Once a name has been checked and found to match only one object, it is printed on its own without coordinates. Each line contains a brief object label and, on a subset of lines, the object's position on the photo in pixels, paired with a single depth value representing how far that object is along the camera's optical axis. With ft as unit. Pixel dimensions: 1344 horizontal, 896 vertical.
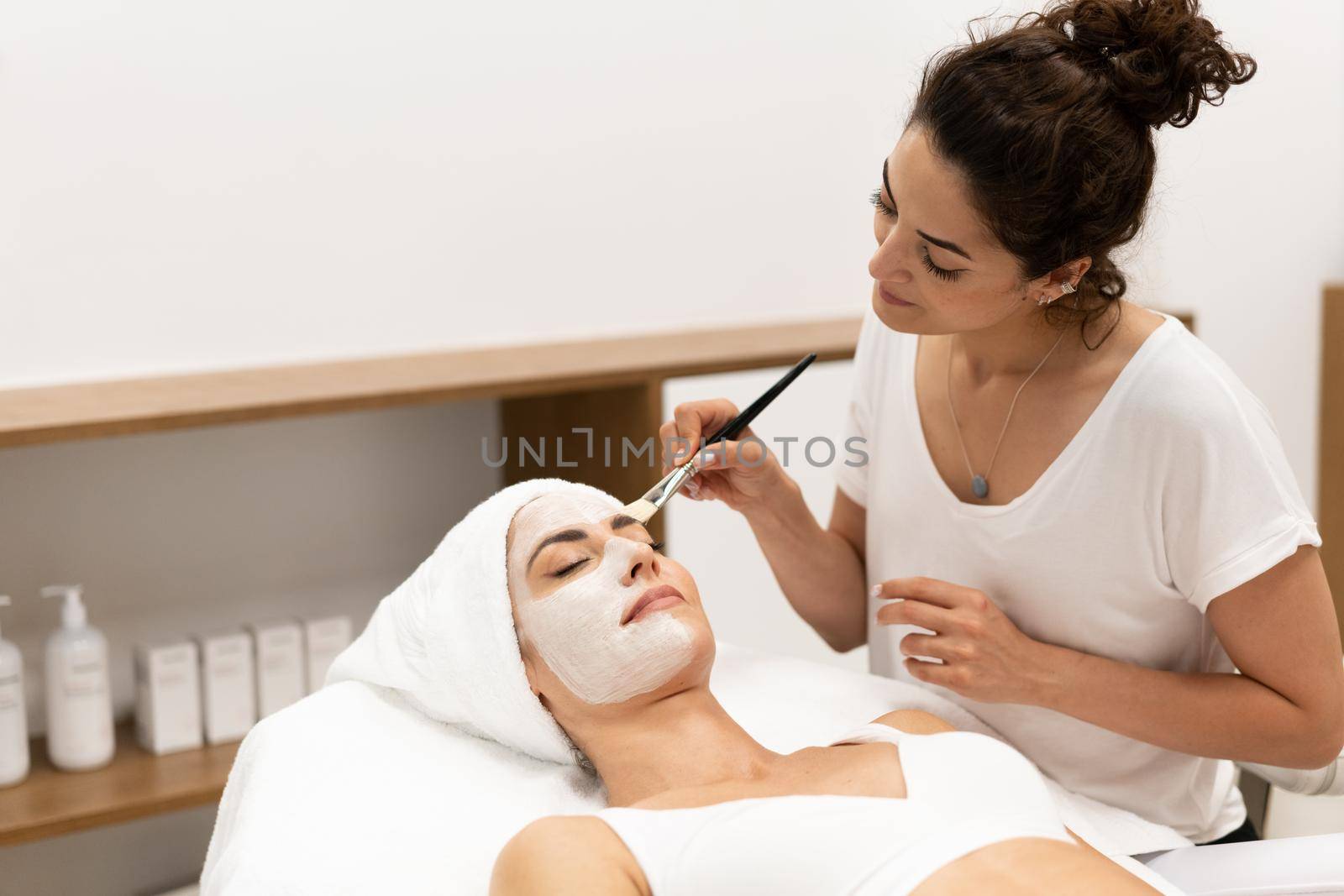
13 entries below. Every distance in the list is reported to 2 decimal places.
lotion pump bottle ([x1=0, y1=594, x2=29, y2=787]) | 5.91
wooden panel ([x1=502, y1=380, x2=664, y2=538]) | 6.64
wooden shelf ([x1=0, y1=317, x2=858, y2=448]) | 5.56
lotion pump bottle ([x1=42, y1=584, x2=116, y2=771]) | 6.04
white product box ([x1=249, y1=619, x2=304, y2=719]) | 6.56
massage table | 3.75
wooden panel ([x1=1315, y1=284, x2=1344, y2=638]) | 9.81
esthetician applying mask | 3.91
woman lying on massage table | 3.37
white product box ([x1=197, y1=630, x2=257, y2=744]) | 6.42
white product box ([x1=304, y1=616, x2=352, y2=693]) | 6.69
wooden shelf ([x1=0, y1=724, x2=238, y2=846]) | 5.76
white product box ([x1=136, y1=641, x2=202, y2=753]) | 6.33
